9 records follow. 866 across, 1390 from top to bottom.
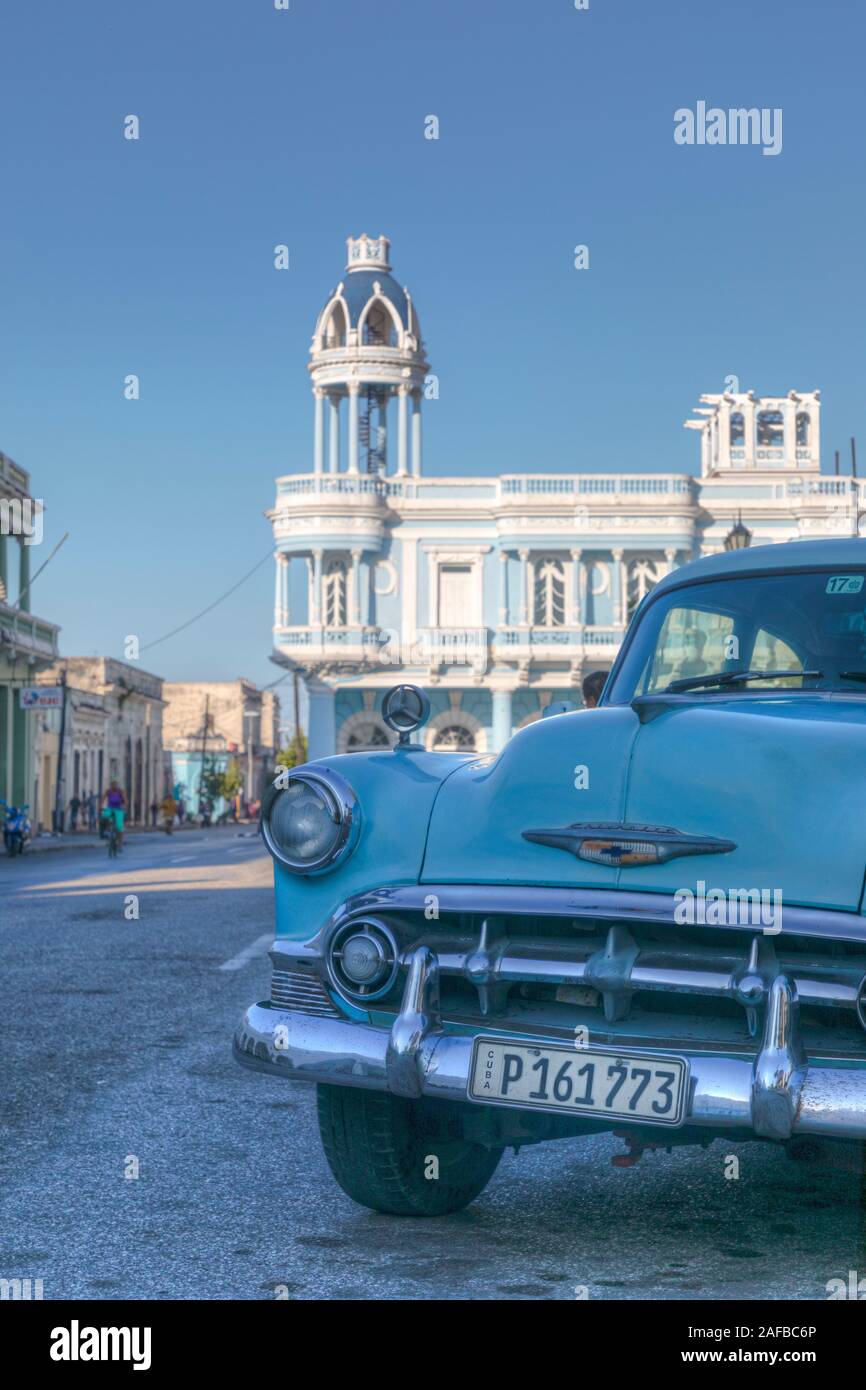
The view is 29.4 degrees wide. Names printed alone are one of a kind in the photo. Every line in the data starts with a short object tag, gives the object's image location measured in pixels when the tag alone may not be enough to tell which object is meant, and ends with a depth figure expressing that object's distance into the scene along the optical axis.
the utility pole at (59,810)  54.44
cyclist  32.47
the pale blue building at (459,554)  59.47
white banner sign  44.97
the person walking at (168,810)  57.50
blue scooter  36.09
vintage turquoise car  3.22
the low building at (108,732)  74.50
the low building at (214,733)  120.31
